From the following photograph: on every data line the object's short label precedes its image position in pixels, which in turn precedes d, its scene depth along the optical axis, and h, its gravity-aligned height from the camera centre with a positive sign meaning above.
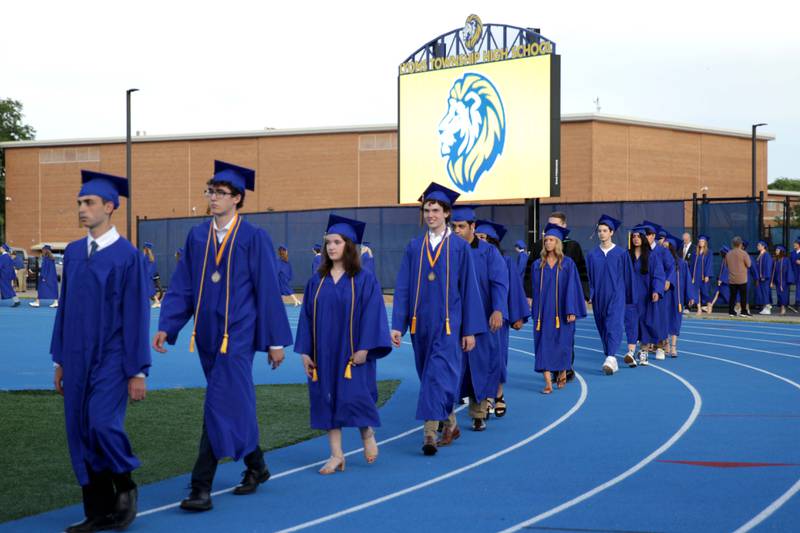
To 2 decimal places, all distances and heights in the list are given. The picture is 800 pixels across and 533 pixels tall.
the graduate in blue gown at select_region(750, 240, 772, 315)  27.03 -1.01
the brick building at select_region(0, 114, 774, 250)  50.75 +3.22
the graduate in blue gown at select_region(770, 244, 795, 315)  27.89 -1.07
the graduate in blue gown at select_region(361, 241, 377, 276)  21.67 -0.50
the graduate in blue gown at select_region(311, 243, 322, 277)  30.62 -0.63
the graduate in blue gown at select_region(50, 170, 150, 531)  5.75 -0.65
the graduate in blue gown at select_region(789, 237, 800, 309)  27.84 -0.73
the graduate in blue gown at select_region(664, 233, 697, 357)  16.06 -0.88
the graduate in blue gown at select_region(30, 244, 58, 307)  31.09 -1.42
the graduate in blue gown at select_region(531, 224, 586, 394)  12.39 -0.81
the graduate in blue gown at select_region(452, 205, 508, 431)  9.46 -0.75
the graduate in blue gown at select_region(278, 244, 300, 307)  31.41 -1.18
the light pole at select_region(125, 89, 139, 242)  33.81 +3.73
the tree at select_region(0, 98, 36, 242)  74.75 +7.07
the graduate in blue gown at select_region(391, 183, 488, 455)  8.52 -0.54
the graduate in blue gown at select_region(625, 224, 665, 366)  15.47 -0.57
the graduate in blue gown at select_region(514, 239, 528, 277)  20.49 -0.39
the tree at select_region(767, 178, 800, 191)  105.89 +4.60
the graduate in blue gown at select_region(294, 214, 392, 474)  7.61 -0.73
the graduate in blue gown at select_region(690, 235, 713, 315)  26.03 -0.80
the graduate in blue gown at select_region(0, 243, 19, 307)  31.72 -1.25
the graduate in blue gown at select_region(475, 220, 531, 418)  10.41 -0.69
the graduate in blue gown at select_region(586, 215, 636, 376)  14.09 -0.64
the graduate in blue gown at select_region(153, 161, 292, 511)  6.39 -0.47
